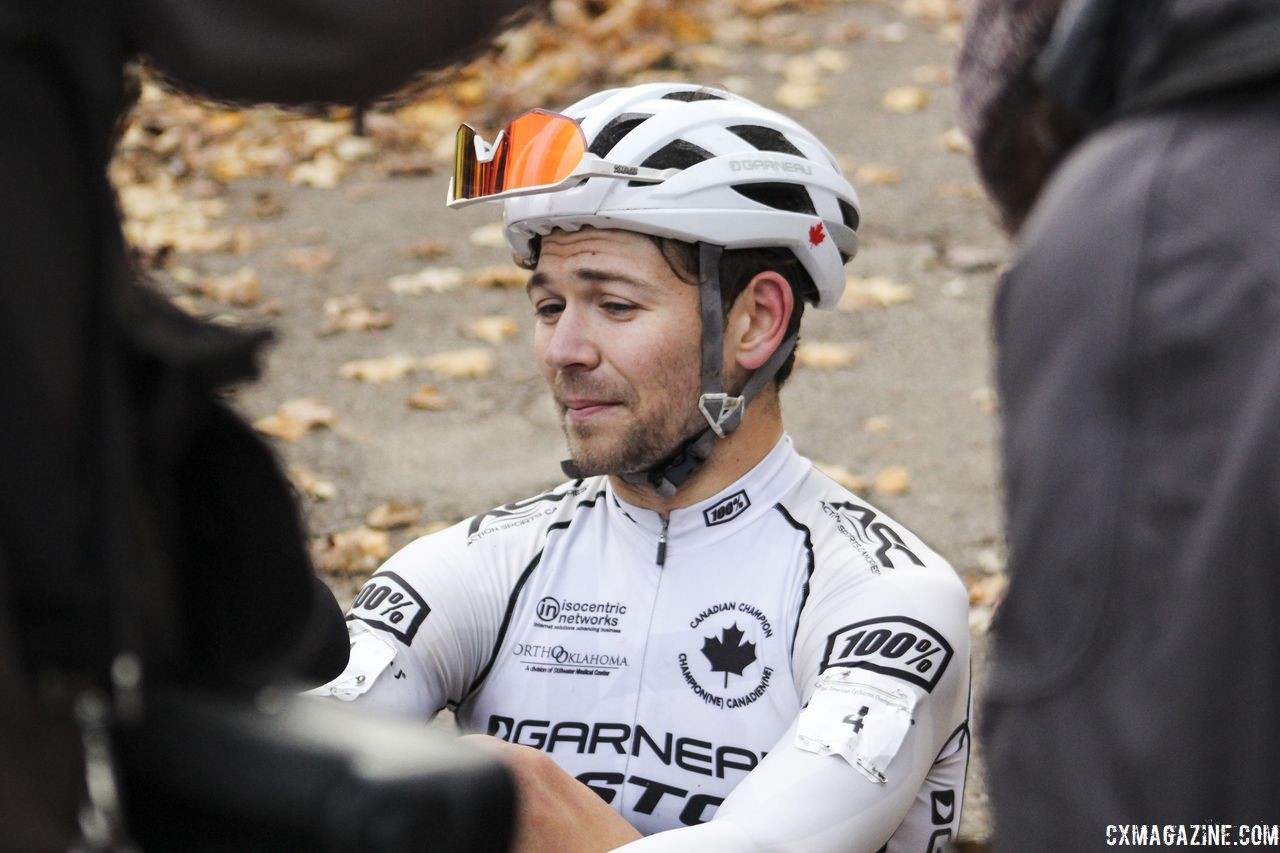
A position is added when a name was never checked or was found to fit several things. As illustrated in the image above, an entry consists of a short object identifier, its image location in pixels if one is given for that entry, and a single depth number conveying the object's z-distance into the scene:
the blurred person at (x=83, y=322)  2.87
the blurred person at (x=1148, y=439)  2.64
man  6.63
